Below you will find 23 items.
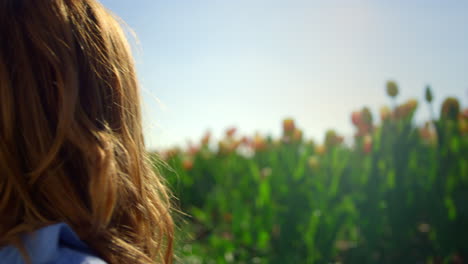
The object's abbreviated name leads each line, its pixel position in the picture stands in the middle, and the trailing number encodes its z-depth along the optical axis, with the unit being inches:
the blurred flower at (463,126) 111.2
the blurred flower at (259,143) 150.2
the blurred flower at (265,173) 117.9
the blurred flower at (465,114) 120.7
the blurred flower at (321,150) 121.1
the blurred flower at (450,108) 104.7
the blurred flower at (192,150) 193.3
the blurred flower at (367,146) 107.4
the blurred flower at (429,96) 105.0
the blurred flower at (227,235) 120.9
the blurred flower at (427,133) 124.6
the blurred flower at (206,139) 194.4
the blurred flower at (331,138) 119.8
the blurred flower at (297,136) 122.3
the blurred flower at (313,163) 111.0
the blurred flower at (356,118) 114.6
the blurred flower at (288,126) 123.0
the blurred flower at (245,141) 168.0
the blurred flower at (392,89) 107.0
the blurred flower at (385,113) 108.0
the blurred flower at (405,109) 106.5
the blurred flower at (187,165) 172.2
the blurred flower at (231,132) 175.5
